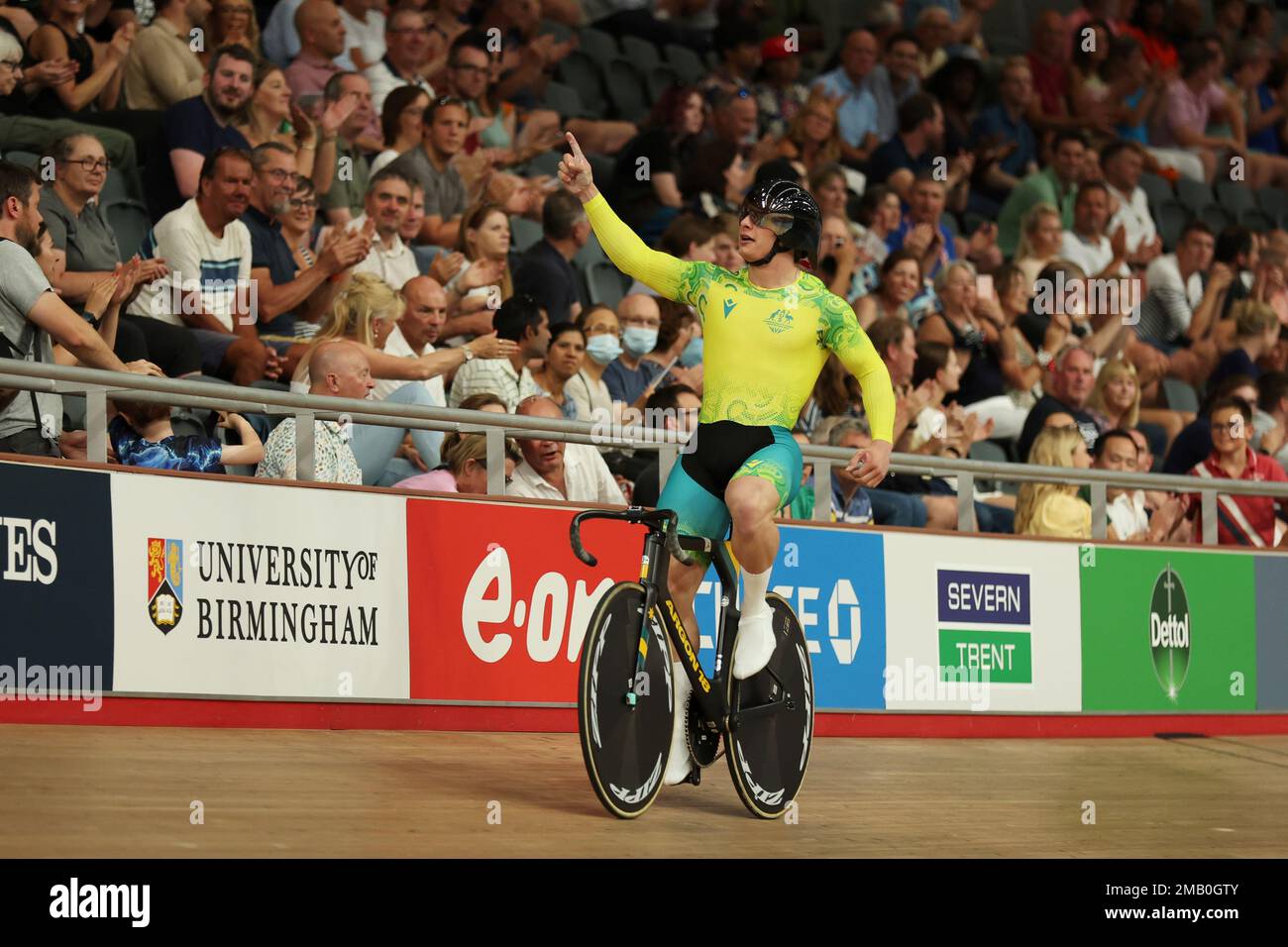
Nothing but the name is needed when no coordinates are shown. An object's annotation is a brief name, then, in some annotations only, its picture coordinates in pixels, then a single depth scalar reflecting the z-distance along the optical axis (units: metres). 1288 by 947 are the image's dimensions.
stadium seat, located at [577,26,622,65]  15.41
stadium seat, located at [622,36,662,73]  15.80
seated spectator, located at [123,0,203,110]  10.84
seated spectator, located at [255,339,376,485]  8.38
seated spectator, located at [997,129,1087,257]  16.00
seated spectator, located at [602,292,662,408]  11.00
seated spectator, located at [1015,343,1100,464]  12.29
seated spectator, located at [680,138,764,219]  13.24
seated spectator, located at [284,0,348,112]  11.82
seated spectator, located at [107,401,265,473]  7.95
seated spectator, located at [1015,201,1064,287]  14.92
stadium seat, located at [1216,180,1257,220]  18.78
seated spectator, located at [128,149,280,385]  9.25
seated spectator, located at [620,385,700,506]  9.80
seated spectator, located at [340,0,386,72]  12.46
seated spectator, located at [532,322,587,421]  10.30
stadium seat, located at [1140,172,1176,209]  17.86
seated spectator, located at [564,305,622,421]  10.57
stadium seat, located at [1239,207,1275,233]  18.77
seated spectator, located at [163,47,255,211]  10.16
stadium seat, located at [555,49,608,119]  15.11
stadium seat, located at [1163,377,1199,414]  15.20
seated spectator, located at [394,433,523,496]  9.01
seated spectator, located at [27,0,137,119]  10.11
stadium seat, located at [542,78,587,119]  14.47
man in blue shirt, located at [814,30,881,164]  16.05
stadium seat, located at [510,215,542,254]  12.52
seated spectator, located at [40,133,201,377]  8.71
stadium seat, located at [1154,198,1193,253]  17.77
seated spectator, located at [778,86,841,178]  14.78
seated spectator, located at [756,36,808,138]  15.16
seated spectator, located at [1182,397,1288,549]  12.08
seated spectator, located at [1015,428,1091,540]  11.31
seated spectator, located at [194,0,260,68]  11.05
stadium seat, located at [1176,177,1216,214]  18.27
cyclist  6.74
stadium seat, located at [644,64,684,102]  15.55
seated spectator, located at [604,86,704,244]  12.76
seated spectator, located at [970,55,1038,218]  16.73
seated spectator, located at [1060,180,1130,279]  15.54
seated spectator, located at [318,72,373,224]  11.14
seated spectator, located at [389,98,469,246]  11.62
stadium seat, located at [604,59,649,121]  15.24
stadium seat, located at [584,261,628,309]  12.54
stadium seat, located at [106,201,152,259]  10.02
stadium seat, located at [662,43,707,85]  16.08
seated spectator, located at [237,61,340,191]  10.55
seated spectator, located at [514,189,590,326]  11.42
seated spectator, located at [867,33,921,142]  16.45
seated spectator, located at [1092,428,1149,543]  11.90
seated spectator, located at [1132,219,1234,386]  15.73
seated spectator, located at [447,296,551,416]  10.09
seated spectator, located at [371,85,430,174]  11.76
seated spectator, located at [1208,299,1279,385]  14.90
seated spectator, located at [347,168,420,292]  10.72
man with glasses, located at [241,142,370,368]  9.91
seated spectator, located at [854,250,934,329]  13.01
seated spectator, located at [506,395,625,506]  9.38
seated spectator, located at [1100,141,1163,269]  16.42
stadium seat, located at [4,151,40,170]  9.48
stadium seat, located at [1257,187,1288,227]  19.23
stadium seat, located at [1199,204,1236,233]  18.33
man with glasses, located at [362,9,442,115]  12.38
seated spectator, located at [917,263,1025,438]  13.23
